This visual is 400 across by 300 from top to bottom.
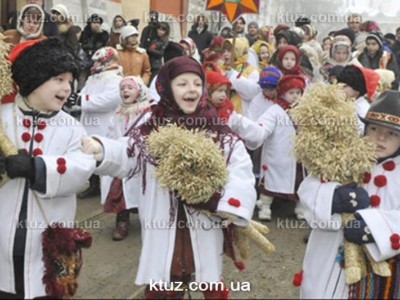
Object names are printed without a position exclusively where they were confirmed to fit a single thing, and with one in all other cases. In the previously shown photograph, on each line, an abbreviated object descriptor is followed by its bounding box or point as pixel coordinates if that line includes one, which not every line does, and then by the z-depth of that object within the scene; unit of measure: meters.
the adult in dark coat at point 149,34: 8.62
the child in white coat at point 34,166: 2.76
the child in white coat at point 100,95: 5.58
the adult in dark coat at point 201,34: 10.41
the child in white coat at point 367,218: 2.71
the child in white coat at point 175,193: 2.89
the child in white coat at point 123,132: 4.75
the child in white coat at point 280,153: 5.27
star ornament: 6.81
